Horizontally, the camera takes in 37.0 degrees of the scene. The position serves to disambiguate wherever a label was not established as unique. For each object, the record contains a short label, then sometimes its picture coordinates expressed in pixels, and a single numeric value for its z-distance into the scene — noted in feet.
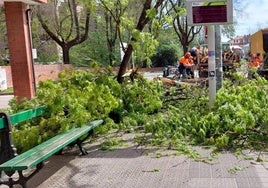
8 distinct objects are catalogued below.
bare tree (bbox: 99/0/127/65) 29.84
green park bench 13.28
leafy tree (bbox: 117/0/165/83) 28.81
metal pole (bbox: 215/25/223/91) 27.84
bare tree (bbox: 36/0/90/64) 107.07
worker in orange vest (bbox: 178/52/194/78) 68.09
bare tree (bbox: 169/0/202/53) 130.11
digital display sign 23.56
